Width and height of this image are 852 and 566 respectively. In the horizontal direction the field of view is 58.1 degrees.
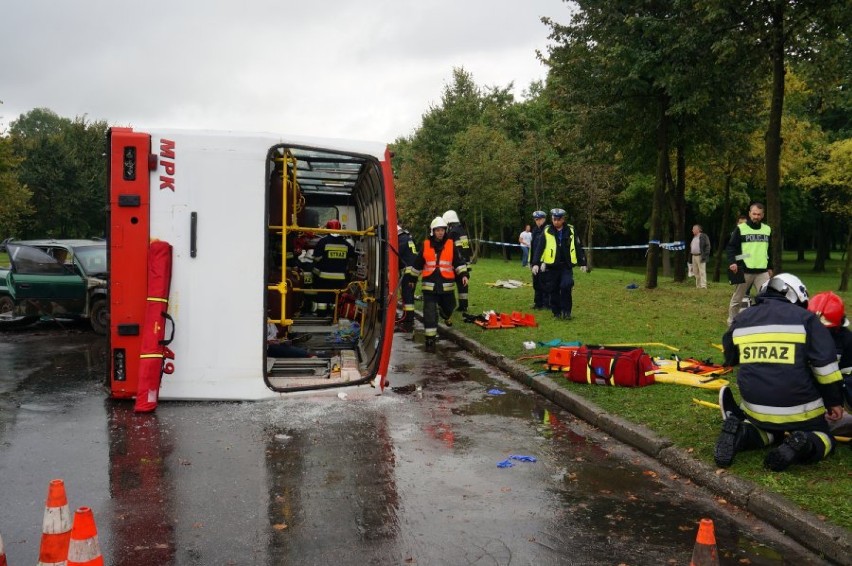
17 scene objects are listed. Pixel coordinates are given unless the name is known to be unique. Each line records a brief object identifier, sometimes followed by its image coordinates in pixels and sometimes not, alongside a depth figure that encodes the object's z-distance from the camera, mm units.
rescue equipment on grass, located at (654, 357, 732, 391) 8055
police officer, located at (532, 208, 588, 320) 13023
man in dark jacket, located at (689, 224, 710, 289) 20516
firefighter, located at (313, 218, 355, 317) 11922
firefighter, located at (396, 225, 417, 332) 13891
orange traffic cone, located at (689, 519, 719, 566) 3400
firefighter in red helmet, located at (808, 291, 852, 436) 5691
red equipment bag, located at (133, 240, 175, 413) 7367
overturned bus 7512
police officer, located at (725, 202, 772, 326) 10789
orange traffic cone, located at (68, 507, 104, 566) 3232
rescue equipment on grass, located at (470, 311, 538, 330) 12602
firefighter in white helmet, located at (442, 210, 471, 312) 13781
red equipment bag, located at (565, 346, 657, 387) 8089
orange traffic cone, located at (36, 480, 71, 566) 3418
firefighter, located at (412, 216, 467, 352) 11953
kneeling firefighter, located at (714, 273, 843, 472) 5238
